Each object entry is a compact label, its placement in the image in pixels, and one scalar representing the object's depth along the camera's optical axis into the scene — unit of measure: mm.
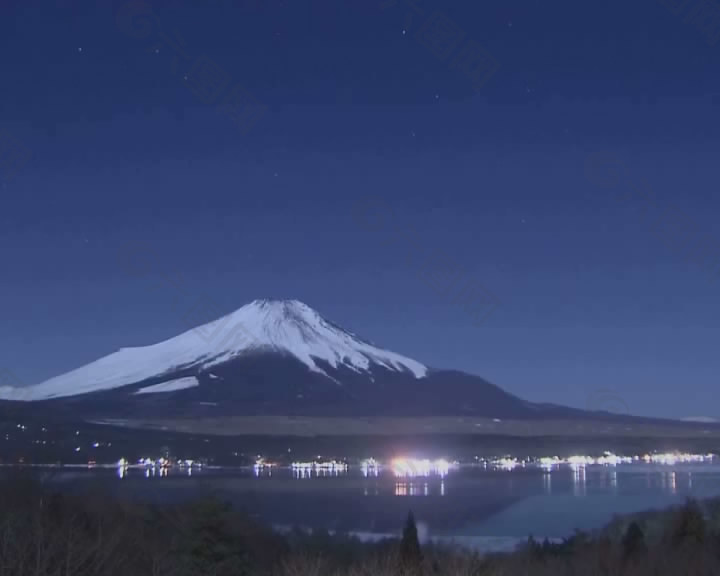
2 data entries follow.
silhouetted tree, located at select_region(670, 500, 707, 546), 36250
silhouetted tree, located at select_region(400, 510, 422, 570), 31317
